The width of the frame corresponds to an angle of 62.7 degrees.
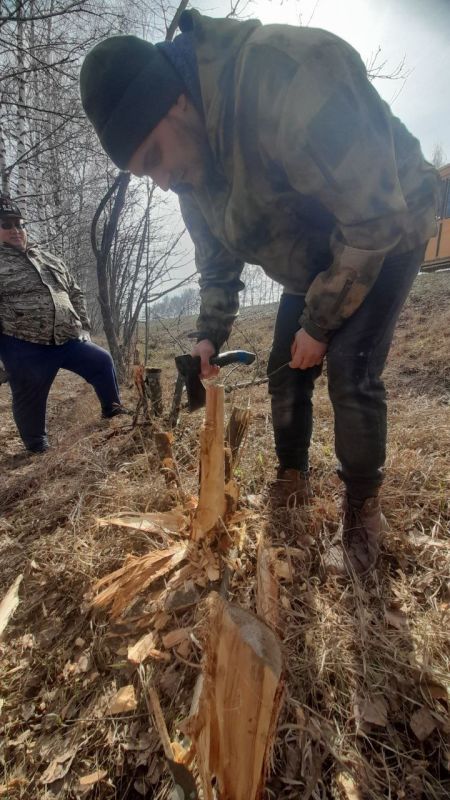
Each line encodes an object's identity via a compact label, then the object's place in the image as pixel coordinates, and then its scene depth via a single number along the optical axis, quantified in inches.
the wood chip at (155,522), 69.0
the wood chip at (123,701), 44.7
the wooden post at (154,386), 124.9
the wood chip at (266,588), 50.3
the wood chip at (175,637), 50.4
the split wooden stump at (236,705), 25.9
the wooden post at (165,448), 84.2
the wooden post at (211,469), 56.6
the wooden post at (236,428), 75.2
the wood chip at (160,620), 53.2
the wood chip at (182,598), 55.1
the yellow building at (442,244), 392.8
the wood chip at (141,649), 48.0
